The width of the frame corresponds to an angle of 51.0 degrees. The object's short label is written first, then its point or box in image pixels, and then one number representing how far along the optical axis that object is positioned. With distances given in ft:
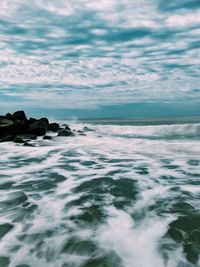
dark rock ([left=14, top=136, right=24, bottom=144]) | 32.96
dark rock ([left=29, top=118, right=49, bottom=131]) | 45.16
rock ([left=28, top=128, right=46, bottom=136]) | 42.78
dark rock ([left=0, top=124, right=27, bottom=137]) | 39.83
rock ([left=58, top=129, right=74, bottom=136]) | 44.75
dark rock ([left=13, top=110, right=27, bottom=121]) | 49.03
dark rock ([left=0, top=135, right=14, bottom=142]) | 34.75
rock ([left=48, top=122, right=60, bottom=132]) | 53.20
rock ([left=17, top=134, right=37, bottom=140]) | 38.22
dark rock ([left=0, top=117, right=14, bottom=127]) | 41.57
